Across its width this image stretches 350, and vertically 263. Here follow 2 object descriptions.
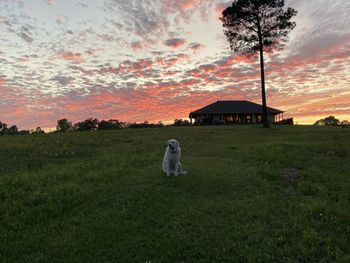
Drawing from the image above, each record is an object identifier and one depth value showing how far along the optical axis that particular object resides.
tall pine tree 49.69
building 79.00
